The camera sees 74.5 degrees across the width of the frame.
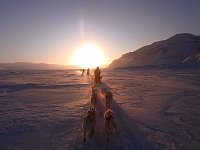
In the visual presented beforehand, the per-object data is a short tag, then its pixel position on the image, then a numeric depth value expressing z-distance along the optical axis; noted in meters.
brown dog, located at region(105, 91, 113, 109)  6.82
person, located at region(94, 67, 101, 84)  14.21
